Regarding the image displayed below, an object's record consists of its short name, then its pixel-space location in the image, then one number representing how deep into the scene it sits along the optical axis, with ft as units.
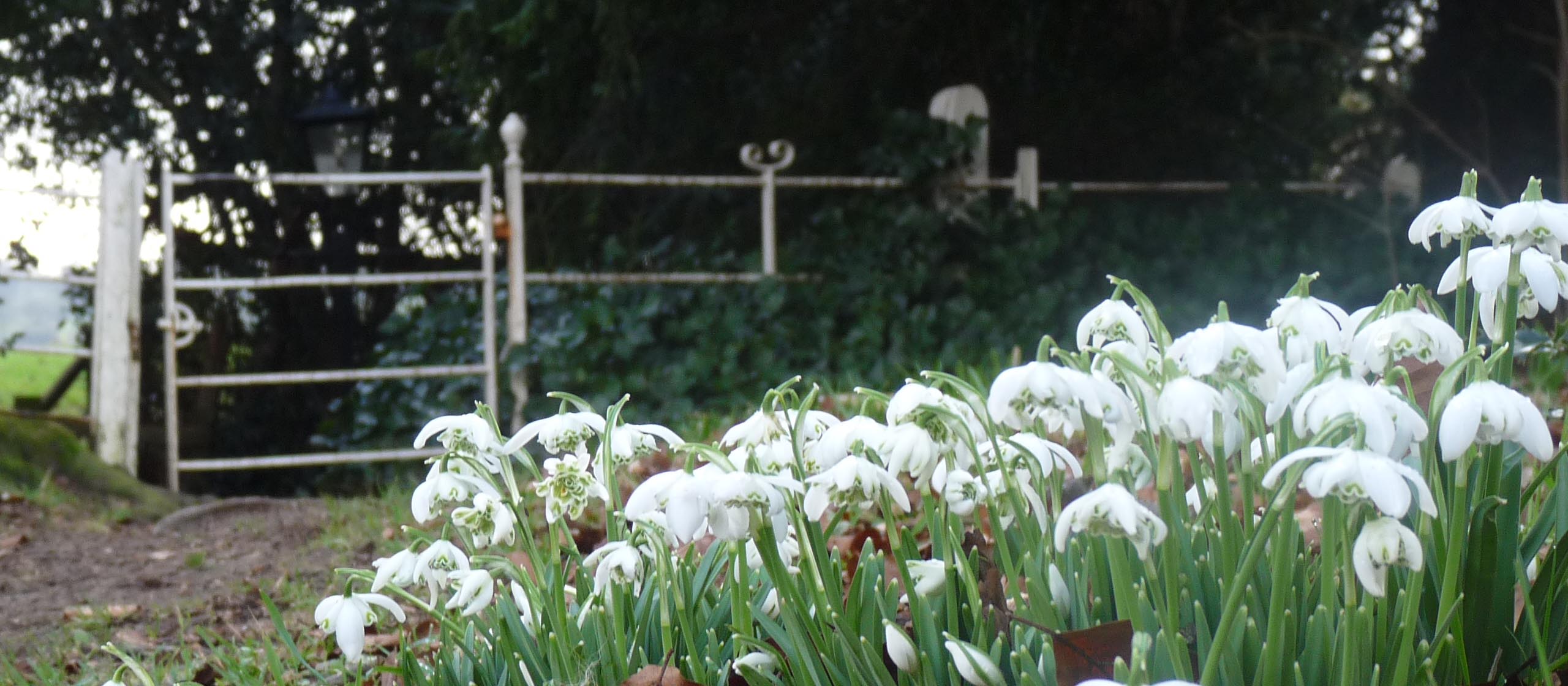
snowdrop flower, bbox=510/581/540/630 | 21.16
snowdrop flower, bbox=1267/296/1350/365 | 16.36
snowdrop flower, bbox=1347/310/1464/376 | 15.64
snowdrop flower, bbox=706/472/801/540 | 15.41
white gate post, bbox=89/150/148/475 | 44.62
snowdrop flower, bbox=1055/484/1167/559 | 13.96
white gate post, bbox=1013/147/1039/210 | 47.07
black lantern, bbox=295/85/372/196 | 47.68
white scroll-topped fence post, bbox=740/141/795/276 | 45.97
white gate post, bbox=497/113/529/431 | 45.33
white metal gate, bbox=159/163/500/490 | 45.09
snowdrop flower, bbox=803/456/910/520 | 16.33
